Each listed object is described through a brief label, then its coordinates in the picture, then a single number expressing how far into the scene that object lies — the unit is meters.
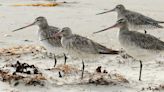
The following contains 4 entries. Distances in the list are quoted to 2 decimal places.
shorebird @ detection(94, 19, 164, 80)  18.77
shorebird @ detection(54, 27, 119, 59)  18.39
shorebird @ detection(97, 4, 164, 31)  24.59
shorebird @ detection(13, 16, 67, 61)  20.30
